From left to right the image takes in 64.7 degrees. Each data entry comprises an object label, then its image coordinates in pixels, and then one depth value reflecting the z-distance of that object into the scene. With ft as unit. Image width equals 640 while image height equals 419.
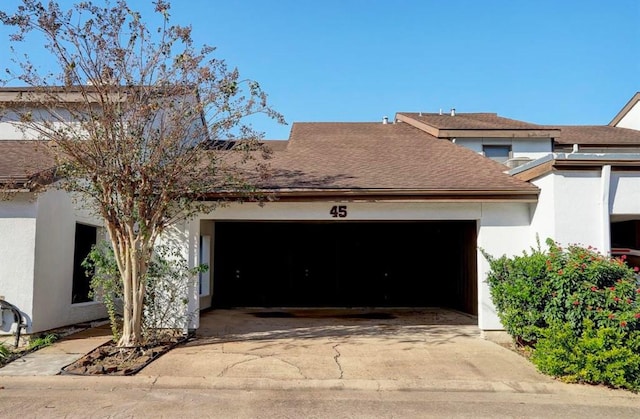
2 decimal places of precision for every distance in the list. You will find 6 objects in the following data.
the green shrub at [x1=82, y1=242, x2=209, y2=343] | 29.60
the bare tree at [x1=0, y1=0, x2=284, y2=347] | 26.35
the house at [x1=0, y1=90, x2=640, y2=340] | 30.78
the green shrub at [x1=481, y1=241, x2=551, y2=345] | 27.17
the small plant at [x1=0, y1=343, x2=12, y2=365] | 26.16
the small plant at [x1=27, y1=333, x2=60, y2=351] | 28.85
